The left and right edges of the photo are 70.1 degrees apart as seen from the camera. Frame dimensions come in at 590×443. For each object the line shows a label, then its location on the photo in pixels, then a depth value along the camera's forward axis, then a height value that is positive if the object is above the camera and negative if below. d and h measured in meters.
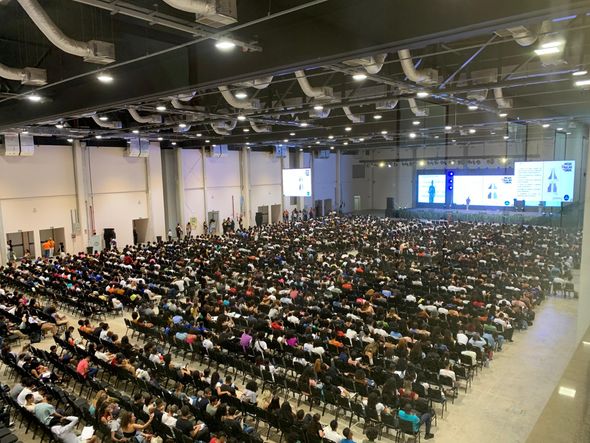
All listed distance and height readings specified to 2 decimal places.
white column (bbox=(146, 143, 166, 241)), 30.02 -0.30
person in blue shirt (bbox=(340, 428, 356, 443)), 6.66 -4.00
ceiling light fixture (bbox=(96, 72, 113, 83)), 8.59 +2.34
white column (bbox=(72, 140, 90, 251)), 25.86 -0.24
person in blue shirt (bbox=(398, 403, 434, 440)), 7.49 -4.20
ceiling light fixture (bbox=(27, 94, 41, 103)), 10.76 +2.50
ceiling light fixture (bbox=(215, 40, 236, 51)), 6.46 +2.25
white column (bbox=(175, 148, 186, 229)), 32.04 +0.26
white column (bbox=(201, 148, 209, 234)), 33.72 +0.36
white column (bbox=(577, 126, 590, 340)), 7.95 -1.90
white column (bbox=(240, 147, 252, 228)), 36.78 +0.72
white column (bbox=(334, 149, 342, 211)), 47.25 -0.10
